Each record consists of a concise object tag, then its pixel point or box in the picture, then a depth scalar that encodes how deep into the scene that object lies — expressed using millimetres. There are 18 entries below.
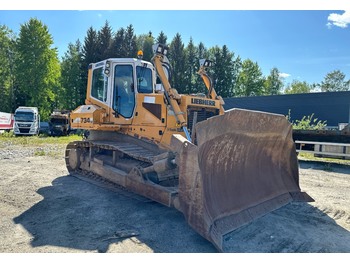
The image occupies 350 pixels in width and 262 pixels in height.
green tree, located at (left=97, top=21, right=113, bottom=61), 34119
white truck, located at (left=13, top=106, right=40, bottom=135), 23094
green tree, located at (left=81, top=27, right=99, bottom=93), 33781
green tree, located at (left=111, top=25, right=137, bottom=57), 35062
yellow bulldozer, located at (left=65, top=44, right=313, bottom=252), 3736
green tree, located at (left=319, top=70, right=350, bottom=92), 56000
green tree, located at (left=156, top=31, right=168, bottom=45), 40056
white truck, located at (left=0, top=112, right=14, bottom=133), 27328
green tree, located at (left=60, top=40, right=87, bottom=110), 37262
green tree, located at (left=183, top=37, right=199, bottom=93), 41094
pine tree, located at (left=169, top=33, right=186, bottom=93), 40688
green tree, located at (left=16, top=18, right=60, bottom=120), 33656
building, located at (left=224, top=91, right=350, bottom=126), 25641
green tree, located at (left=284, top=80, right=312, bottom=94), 67438
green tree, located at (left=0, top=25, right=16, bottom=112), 35375
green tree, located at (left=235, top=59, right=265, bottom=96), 51500
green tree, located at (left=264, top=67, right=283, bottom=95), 59959
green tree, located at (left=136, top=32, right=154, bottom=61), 38928
